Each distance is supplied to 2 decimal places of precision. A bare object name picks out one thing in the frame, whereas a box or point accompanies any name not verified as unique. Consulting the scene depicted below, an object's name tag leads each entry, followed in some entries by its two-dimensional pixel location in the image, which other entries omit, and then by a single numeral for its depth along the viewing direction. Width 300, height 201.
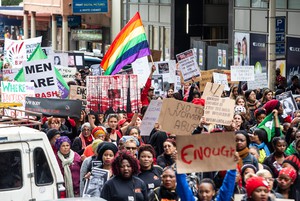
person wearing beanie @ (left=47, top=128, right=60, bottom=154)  14.11
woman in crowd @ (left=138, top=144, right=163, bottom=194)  12.05
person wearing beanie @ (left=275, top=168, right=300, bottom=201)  11.31
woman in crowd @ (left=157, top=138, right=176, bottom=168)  13.20
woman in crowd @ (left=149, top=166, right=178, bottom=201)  10.84
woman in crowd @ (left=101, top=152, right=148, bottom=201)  11.29
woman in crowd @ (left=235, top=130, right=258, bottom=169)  12.41
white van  11.70
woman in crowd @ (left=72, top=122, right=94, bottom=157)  15.66
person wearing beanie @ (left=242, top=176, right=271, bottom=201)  9.66
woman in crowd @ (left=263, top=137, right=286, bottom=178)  13.15
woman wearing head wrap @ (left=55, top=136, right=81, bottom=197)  13.57
